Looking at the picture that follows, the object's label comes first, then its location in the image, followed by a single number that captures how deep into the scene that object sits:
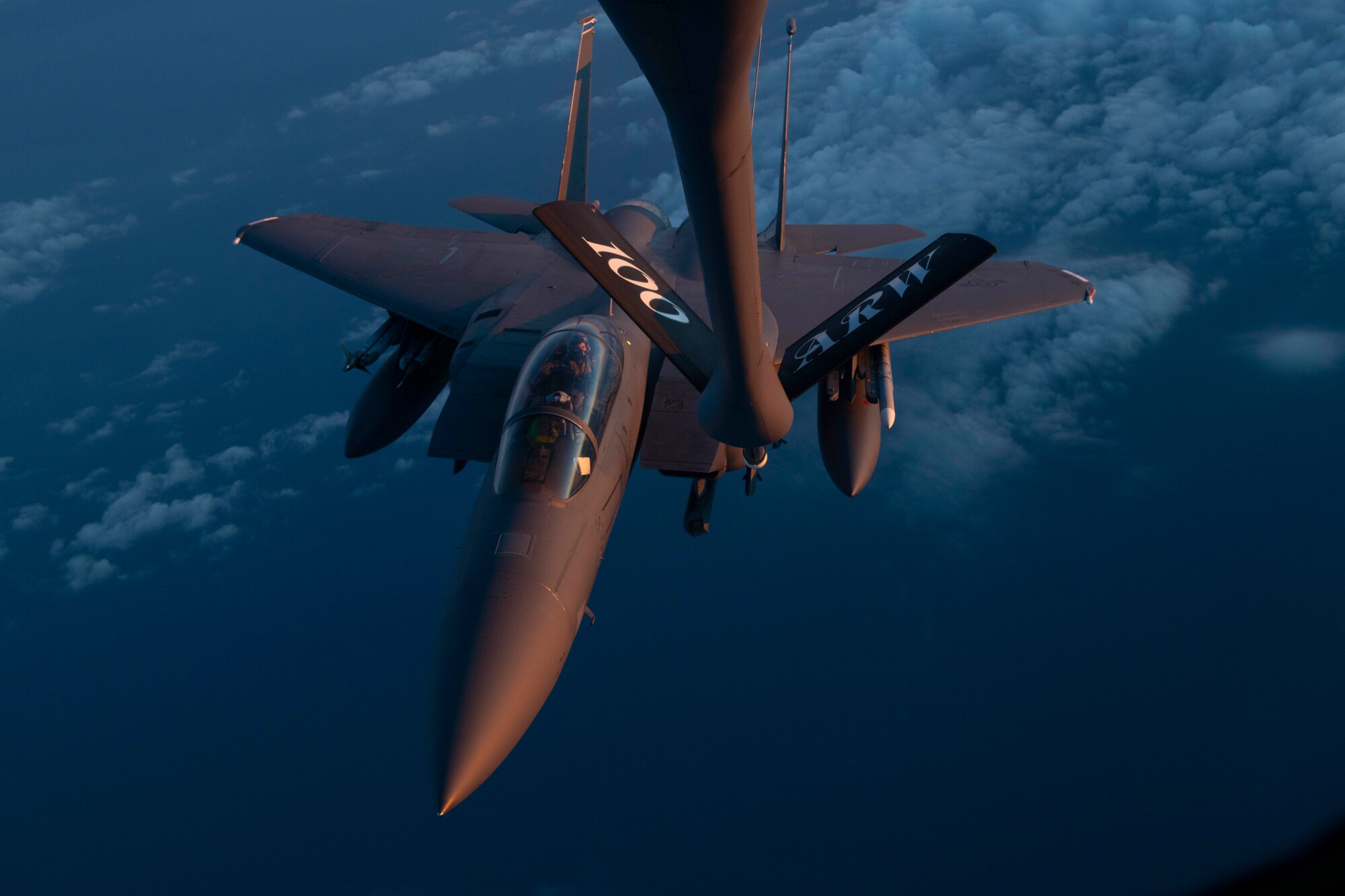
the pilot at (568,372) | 10.85
